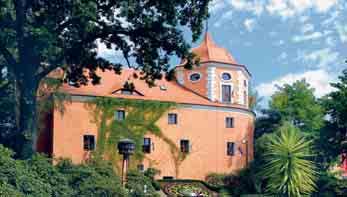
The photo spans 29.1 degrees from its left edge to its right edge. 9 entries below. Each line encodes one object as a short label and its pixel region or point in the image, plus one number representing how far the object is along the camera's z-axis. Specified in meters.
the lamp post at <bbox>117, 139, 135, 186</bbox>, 19.39
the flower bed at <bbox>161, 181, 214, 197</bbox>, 41.16
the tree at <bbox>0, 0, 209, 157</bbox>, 22.66
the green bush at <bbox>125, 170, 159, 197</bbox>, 32.90
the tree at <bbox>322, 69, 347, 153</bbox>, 43.59
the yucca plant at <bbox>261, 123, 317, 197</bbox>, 37.31
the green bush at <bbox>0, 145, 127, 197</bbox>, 19.78
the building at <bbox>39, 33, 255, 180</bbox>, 42.91
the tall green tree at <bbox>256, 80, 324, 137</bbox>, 53.22
